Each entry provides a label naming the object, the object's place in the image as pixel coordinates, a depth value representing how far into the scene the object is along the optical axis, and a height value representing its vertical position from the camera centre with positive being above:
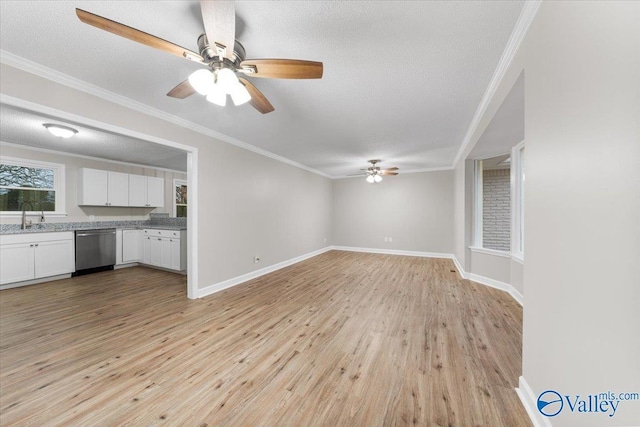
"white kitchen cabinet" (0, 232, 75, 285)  3.66 -0.80
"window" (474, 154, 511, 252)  4.18 +0.05
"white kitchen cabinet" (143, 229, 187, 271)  4.57 -0.80
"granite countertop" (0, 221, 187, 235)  3.95 -0.33
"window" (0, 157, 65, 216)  4.06 +0.45
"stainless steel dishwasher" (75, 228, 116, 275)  4.46 -0.81
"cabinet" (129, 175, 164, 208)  5.46 +0.50
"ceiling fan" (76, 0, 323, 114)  1.22 +1.01
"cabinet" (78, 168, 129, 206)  4.76 +0.51
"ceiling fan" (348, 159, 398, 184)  5.41 +0.99
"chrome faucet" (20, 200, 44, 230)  4.10 -0.10
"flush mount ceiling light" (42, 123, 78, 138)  3.19 +1.16
